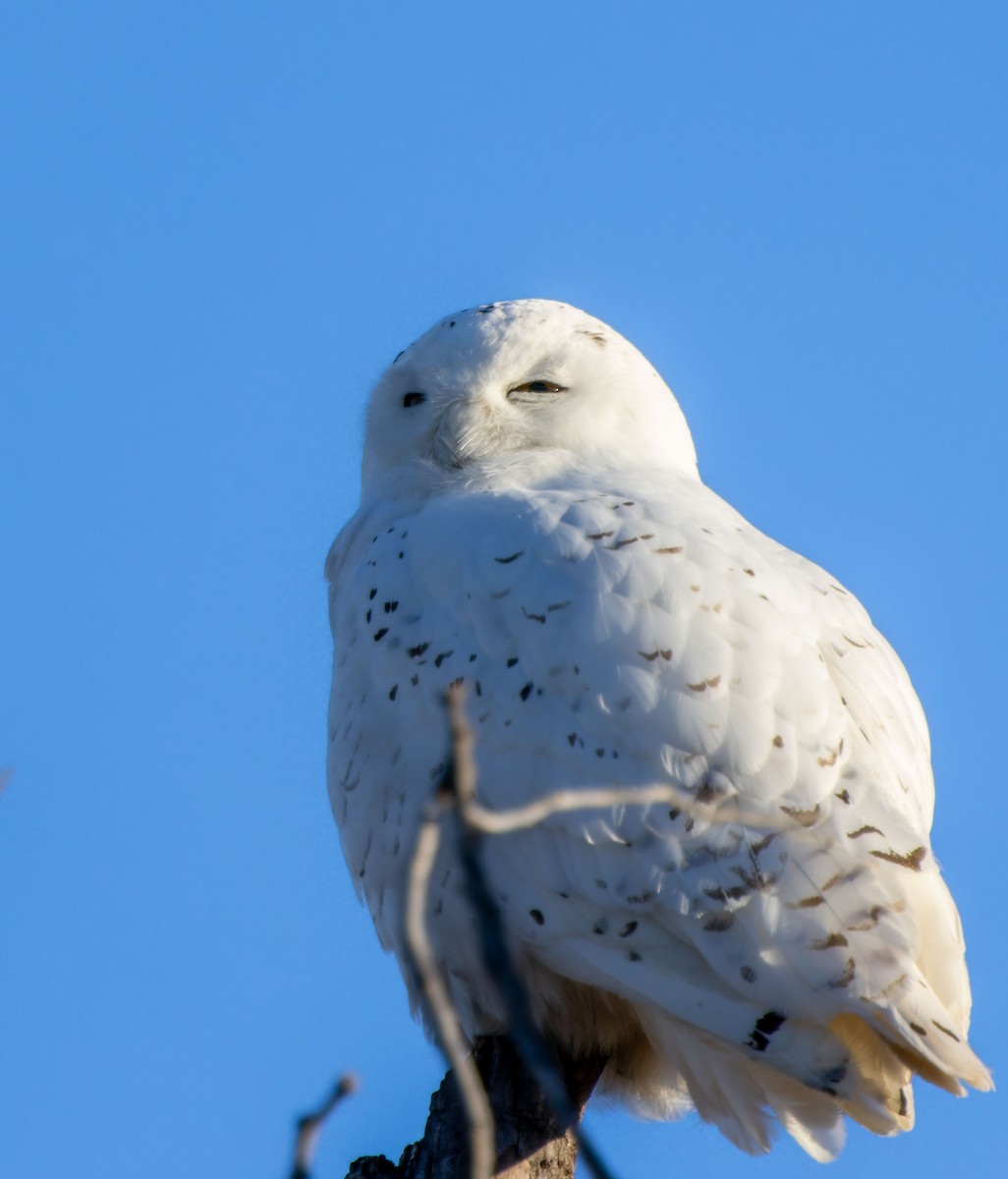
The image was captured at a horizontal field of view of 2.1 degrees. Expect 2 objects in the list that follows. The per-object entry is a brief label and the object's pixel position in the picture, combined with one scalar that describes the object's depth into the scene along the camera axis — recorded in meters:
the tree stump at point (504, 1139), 12.68
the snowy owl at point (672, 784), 12.63
